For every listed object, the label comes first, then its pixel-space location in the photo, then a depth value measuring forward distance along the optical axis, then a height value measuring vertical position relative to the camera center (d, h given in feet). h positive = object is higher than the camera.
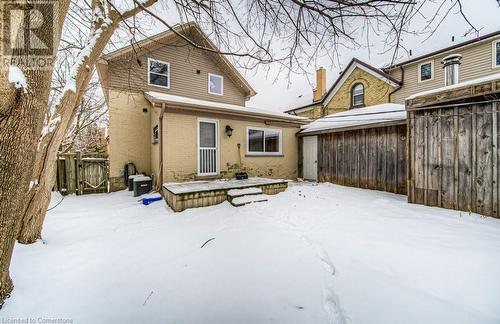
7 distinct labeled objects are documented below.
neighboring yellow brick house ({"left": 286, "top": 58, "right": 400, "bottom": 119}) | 39.78 +14.22
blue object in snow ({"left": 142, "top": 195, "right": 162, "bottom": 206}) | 18.56 -3.54
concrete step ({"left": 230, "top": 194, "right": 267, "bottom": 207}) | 17.04 -3.42
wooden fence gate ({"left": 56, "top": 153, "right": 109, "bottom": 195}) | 23.88 -1.59
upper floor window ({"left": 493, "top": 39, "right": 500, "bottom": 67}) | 30.25 +14.96
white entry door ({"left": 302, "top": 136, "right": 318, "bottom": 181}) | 30.94 +0.24
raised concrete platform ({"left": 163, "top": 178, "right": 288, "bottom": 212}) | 16.12 -2.65
